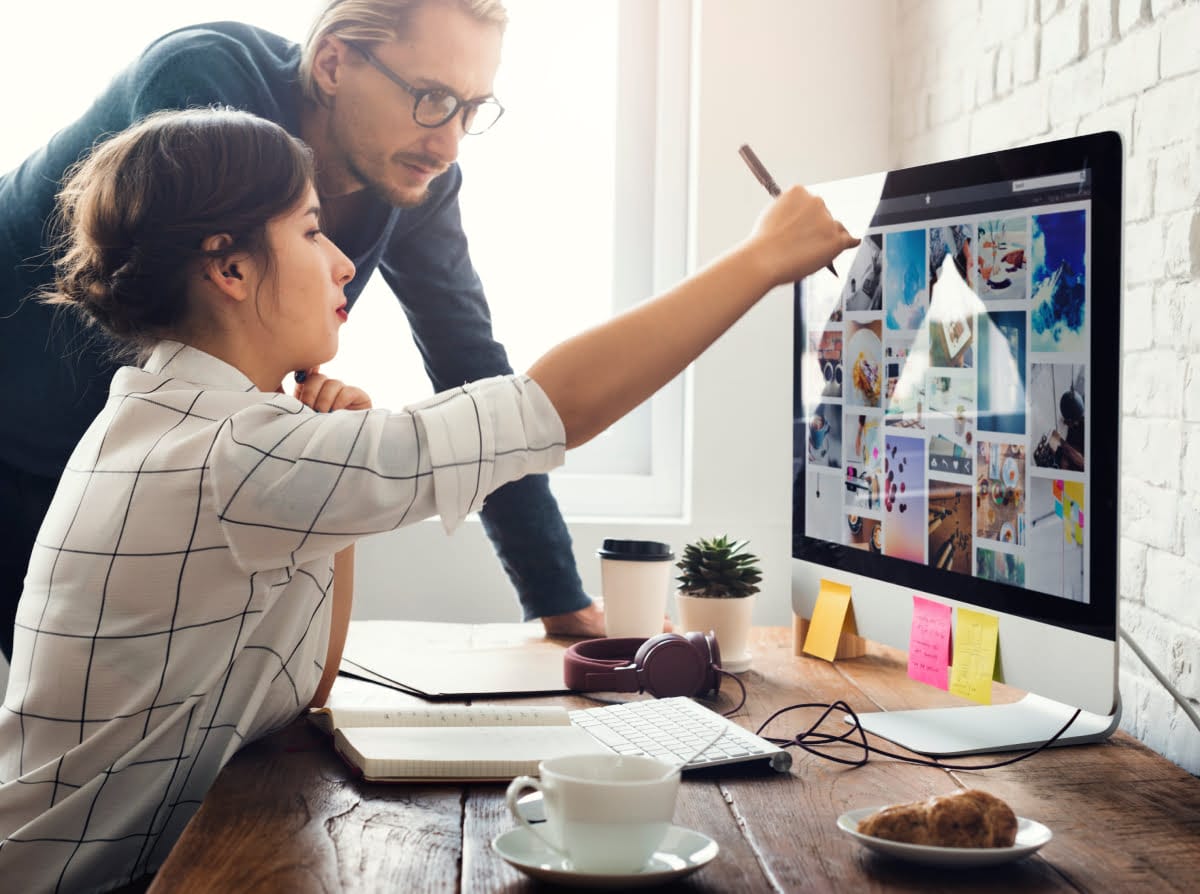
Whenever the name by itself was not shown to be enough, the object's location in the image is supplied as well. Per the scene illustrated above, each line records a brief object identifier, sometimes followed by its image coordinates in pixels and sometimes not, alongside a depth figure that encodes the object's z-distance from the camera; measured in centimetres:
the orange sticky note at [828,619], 134
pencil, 117
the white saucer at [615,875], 71
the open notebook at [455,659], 134
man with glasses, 146
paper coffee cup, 152
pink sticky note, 116
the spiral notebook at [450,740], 95
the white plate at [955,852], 76
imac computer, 99
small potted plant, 144
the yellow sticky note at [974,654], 110
